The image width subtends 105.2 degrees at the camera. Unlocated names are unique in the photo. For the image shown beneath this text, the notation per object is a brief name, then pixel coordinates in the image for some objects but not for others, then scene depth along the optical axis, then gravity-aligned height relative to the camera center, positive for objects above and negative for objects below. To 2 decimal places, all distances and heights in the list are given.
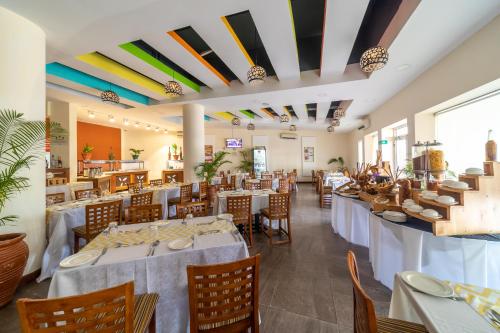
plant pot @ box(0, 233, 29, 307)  2.03 -1.03
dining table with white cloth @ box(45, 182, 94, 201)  4.81 -0.51
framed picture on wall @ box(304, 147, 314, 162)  12.06 +0.82
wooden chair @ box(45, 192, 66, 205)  3.71 -0.57
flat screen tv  11.34 +1.43
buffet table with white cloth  1.64 -0.88
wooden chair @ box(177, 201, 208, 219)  2.71 -0.61
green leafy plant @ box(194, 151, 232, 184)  6.25 -0.06
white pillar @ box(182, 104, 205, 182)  6.15 +1.01
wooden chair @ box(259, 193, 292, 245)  3.44 -0.77
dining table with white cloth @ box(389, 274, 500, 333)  0.85 -0.72
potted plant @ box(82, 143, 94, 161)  7.17 +0.60
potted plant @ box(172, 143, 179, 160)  11.49 +1.08
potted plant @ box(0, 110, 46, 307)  2.06 +0.00
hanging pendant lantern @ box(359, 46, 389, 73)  2.55 +1.45
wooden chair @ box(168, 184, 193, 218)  4.64 -0.72
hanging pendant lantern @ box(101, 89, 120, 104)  3.95 +1.51
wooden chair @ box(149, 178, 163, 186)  5.78 -0.46
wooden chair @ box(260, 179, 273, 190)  5.54 -0.51
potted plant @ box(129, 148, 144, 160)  9.65 +0.72
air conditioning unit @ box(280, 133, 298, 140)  11.95 +1.89
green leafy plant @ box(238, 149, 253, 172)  11.76 +0.55
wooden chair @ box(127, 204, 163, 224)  2.56 -0.62
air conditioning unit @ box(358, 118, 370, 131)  7.74 +1.76
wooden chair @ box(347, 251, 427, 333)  0.83 -0.77
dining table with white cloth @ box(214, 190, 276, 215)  3.82 -0.72
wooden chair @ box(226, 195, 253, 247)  3.33 -0.74
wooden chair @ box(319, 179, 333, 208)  5.97 -0.97
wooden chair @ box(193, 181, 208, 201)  5.34 -0.72
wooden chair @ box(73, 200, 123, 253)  2.71 -0.76
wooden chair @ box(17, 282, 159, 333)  0.87 -0.71
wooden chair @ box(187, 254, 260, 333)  1.19 -0.86
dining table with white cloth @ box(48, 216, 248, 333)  1.38 -0.77
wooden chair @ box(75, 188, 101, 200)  3.98 -0.54
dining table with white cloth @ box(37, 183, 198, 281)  2.61 -0.89
